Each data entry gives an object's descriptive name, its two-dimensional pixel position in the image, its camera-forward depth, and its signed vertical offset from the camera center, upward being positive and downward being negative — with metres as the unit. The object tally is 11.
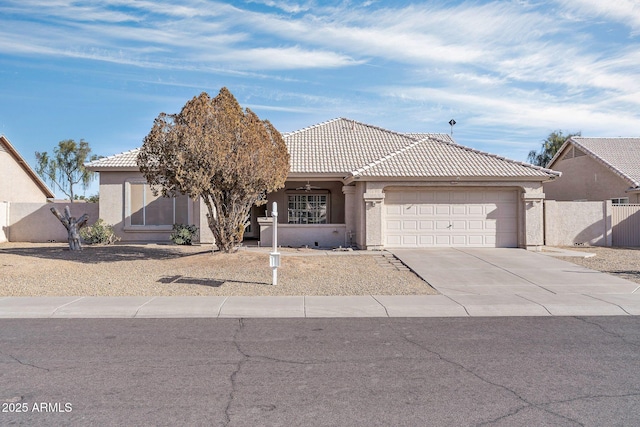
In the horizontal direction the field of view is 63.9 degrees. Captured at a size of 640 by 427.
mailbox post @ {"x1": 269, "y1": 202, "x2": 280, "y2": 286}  12.38 -1.01
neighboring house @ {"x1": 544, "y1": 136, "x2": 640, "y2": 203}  27.05 +2.43
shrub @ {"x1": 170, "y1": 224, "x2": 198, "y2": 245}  21.06 -0.75
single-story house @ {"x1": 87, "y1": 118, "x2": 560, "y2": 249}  19.73 +0.65
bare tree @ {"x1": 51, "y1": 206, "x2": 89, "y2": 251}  18.81 -0.41
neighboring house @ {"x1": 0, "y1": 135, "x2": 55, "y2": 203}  27.27 +2.12
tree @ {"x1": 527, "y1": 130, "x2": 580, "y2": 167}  51.62 +6.62
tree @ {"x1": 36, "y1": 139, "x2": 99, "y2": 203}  53.31 +5.75
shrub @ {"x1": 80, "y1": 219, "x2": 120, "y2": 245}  21.56 -0.73
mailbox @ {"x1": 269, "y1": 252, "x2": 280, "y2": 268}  12.36 -1.08
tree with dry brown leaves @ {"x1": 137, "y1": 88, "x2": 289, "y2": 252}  14.95 +1.74
